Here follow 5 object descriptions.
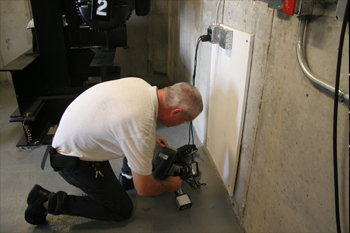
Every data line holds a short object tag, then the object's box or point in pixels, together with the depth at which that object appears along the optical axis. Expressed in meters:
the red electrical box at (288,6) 0.86
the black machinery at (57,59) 2.14
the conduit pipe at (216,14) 1.74
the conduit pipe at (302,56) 0.84
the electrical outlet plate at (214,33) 1.66
